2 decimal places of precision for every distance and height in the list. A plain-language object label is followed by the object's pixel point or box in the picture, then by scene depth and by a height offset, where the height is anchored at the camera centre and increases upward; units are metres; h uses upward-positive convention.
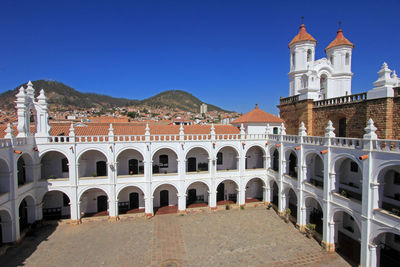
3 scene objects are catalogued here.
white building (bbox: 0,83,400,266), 13.42 -4.38
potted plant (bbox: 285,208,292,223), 20.04 -8.21
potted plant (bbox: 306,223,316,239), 17.14 -8.35
